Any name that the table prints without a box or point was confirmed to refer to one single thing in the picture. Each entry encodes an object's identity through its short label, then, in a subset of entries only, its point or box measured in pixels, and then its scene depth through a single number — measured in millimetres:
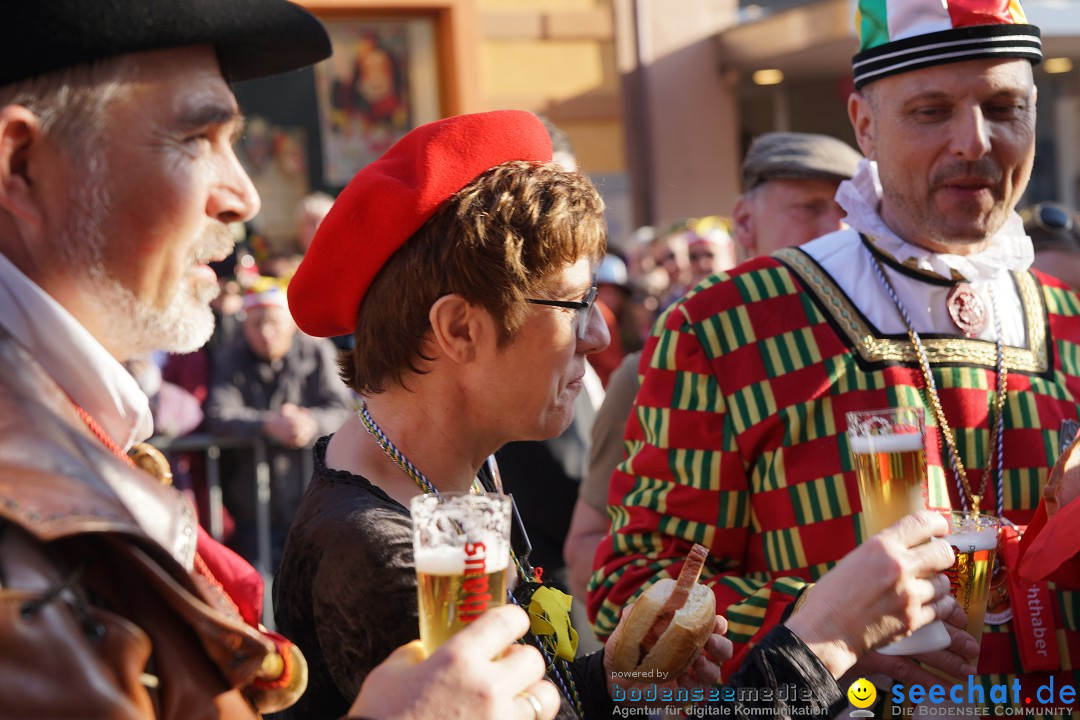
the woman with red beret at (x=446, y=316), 2004
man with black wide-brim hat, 1285
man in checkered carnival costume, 2652
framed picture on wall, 9898
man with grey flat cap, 4660
